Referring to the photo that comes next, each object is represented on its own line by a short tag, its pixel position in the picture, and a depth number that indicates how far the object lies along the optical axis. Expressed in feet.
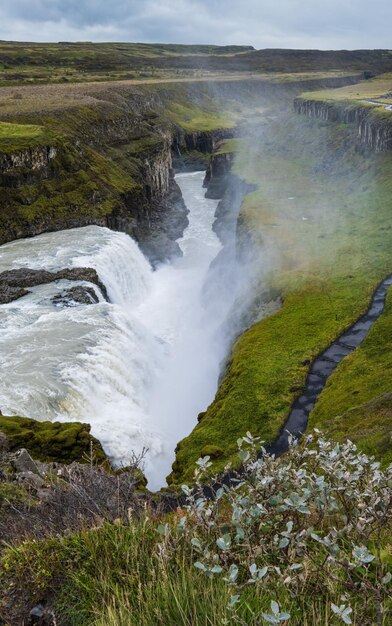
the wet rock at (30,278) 156.15
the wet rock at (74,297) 155.74
